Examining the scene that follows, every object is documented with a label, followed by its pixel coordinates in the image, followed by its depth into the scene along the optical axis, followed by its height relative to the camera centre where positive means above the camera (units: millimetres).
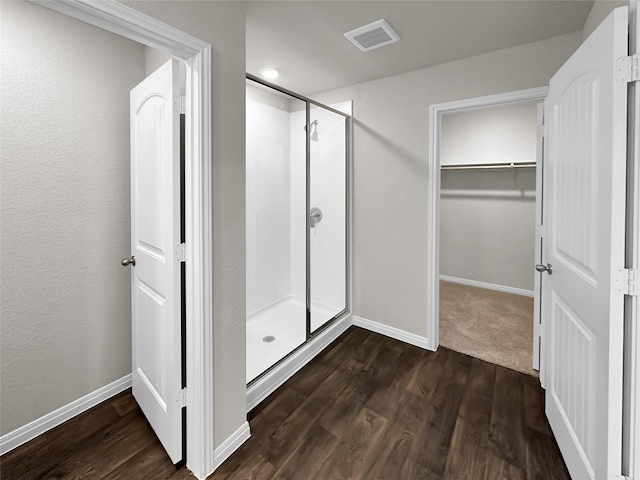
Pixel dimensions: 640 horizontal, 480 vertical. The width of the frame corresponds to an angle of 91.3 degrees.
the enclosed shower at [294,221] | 2773 +146
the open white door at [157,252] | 1485 -88
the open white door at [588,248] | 1108 -43
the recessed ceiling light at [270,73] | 2632 +1417
